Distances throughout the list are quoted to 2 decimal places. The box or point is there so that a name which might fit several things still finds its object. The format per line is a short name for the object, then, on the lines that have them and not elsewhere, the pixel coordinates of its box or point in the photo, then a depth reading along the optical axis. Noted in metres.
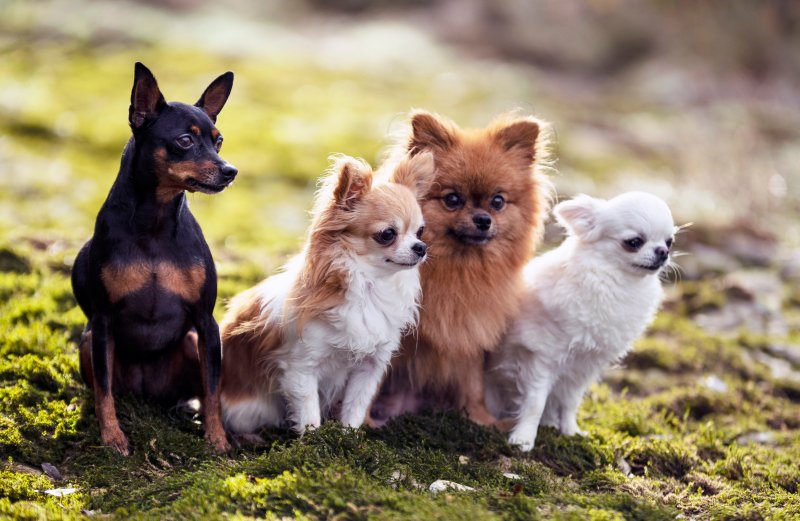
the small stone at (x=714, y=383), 6.27
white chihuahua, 4.48
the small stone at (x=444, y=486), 3.89
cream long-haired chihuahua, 4.09
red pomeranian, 4.62
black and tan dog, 3.76
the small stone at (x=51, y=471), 3.93
